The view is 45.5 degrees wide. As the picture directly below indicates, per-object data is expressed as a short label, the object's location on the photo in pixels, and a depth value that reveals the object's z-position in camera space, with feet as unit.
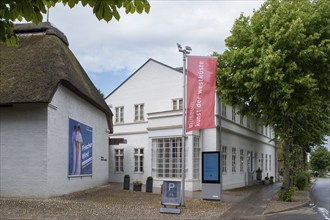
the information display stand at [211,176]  62.80
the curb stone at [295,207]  53.22
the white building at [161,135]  89.04
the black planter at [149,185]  75.20
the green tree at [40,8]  13.32
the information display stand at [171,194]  49.85
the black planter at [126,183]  82.02
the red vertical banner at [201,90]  56.75
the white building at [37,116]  56.24
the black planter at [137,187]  77.36
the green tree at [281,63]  59.36
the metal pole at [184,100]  54.34
